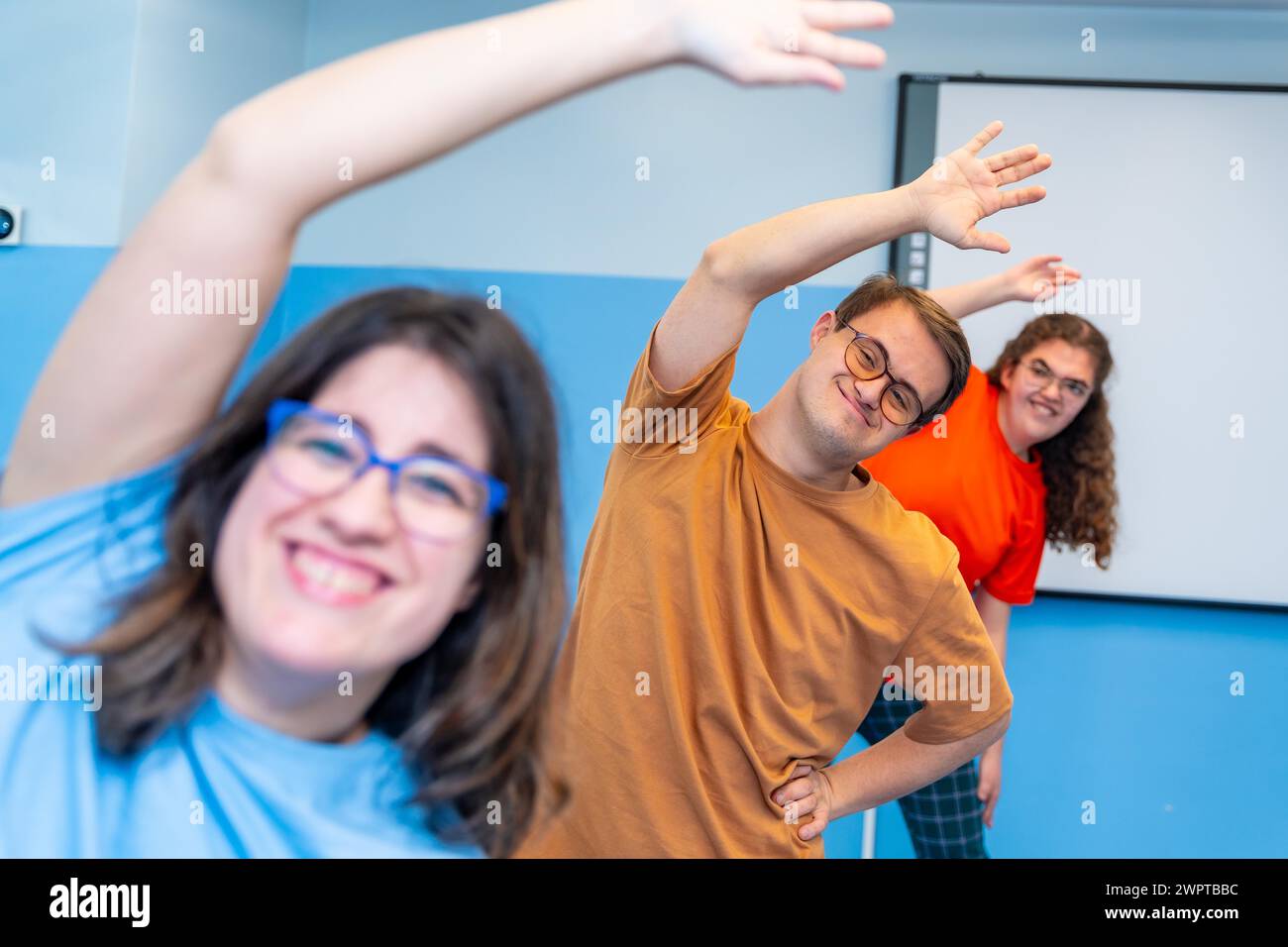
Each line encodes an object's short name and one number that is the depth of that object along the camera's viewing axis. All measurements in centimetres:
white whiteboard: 249
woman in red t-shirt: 202
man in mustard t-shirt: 132
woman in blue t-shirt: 75
